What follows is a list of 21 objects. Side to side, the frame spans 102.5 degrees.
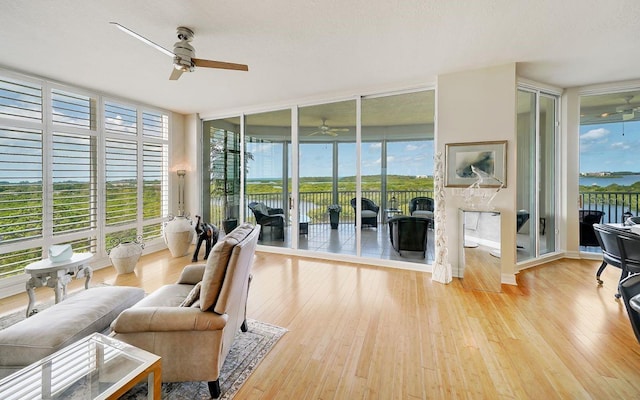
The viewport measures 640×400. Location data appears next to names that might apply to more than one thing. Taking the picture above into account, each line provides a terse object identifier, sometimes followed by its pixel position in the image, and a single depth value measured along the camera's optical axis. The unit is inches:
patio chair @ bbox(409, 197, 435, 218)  159.7
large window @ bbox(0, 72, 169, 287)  131.4
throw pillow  69.6
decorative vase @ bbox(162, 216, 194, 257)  188.9
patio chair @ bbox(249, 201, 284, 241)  201.5
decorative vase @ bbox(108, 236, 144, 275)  153.6
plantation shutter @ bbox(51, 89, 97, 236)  148.8
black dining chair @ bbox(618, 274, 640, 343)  57.4
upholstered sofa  61.1
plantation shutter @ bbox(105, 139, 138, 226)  175.0
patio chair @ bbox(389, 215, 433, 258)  160.4
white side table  101.6
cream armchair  62.4
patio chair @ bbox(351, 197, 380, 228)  175.9
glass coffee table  47.1
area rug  65.9
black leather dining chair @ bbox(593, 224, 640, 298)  108.0
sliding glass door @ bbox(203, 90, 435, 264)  162.6
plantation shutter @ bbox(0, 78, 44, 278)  128.6
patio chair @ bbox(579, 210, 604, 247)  177.8
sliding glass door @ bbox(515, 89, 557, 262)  162.9
